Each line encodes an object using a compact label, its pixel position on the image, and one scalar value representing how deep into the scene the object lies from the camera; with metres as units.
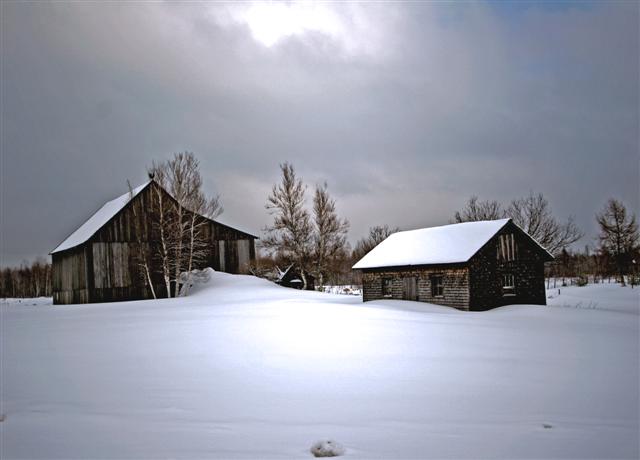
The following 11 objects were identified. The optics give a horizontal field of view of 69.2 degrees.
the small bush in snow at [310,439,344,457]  5.88
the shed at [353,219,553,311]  25.28
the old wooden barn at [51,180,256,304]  33.25
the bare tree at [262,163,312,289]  44.72
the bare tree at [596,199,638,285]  54.66
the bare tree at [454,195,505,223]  63.28
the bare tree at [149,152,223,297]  34.22
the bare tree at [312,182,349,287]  44.72
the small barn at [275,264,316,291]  47.12
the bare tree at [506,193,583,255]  56.25
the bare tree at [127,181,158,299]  34.28
